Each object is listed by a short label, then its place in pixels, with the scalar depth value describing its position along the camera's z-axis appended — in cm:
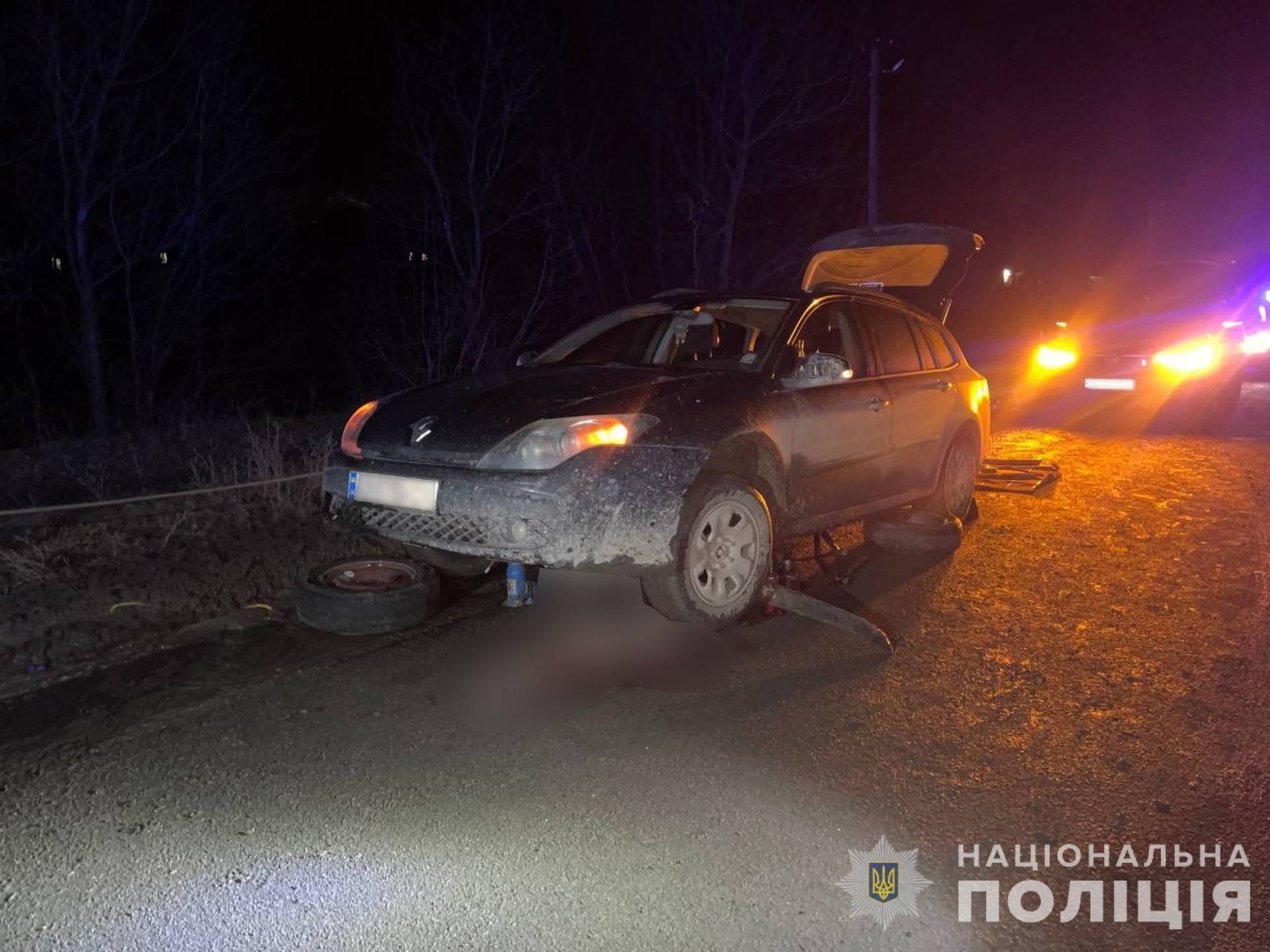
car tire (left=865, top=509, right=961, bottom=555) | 627
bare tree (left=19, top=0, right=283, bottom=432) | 1455
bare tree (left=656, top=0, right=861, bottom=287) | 1770
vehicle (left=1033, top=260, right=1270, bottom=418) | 1228
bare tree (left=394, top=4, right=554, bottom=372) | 1542
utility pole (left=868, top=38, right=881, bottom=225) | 1839
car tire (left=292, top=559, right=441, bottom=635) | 473
